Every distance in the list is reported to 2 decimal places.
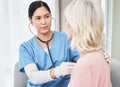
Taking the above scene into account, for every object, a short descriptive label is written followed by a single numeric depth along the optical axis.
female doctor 2.01
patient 1.56
